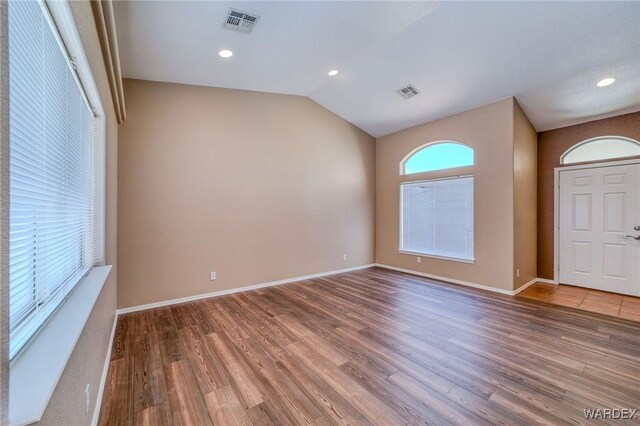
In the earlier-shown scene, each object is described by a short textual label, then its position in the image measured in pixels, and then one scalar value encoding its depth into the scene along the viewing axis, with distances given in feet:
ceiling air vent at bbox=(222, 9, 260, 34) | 8.73
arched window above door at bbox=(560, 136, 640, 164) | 13.32
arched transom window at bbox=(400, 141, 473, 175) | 15.55
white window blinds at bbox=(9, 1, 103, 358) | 2.93
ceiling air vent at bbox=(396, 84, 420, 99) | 13.75
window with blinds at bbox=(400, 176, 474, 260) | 15.35
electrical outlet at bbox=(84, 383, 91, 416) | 4.53
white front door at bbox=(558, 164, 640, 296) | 13.16
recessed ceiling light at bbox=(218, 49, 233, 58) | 10.55
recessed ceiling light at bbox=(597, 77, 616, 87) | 11.24
